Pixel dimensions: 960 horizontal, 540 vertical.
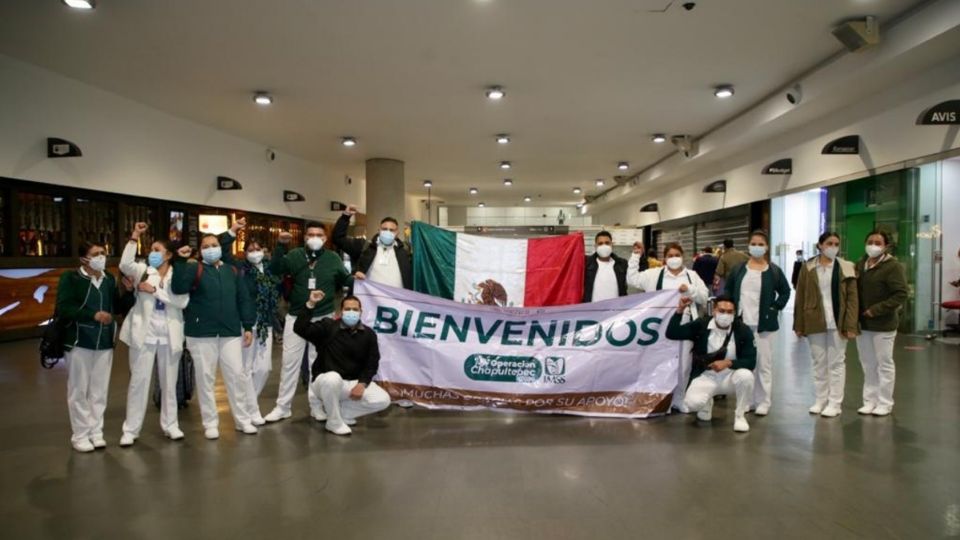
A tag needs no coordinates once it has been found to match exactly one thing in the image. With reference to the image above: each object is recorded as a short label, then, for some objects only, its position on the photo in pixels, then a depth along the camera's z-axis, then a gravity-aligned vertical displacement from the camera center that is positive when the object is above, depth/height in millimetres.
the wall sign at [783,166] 11320 +1891
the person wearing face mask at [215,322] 4344 -476
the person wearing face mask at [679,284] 5059 -226
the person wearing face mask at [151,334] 4242 -557
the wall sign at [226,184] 12752 +1783
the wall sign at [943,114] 6961 +1805
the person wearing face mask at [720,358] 4676 -844
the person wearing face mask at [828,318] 4992 -535
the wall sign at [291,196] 15398 +1804
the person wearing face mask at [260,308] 4957 -429
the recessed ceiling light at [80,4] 6105 +2845
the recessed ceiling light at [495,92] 9422 +2866
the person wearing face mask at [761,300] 5031 -366
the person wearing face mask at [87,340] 4059 -569
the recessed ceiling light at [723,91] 9523 +2909
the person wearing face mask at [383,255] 5449 +59
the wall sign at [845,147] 9266 +1861
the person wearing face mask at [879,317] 4852 -514
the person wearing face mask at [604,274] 5547 -139
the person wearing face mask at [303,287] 4844 -224
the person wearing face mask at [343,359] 4457 -793
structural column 15594 +2080
